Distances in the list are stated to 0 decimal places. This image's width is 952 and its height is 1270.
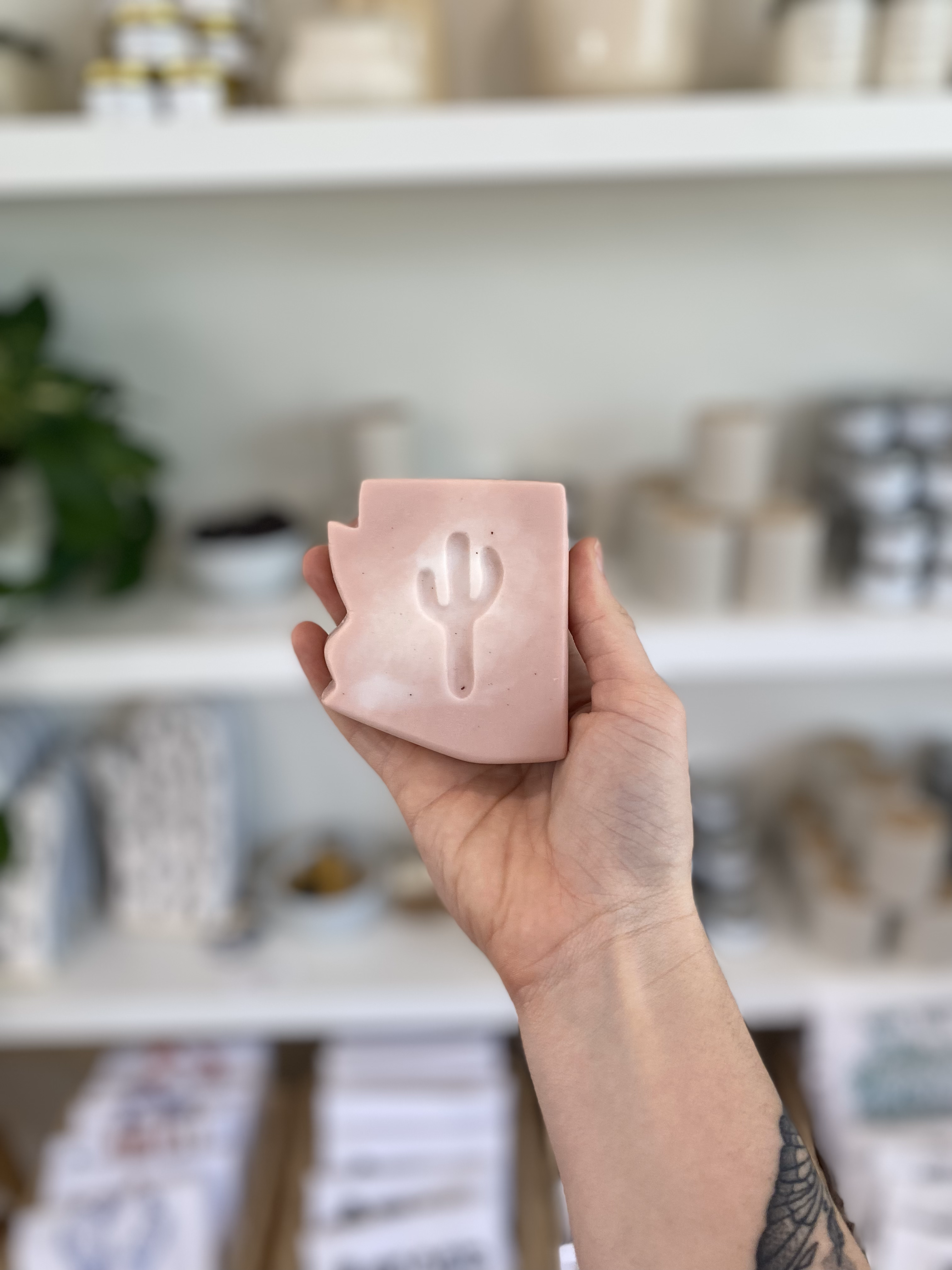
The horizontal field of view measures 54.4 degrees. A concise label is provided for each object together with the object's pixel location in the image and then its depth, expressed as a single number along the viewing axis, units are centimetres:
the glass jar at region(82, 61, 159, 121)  80
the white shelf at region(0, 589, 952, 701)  95
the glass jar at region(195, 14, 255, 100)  85
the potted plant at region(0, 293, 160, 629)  93
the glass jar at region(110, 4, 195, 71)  81
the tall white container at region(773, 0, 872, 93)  79
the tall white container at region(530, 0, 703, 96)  79
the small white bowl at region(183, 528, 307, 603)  104
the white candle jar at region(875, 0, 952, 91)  78
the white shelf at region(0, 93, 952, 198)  78
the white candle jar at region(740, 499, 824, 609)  96
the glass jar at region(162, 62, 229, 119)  80
